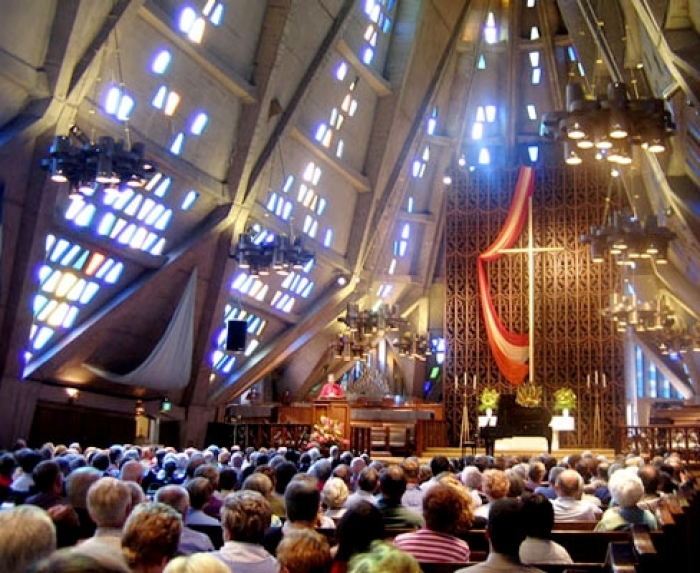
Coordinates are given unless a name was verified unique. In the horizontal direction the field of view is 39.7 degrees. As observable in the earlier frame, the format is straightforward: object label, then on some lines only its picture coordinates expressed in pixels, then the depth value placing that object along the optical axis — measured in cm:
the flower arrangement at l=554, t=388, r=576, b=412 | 2538
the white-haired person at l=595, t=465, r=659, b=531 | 658
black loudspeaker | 2259
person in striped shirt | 488
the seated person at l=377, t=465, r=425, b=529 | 630
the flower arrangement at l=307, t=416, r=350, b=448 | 1976
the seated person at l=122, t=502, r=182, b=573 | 364
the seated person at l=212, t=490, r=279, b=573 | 441
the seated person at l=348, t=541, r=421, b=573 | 254
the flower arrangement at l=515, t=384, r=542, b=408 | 2536
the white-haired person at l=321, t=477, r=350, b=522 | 707
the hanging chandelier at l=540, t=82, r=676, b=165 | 1058
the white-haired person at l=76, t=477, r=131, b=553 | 463
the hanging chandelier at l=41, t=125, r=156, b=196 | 1402
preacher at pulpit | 2716
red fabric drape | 2711
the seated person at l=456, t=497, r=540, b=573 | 407
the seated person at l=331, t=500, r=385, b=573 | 409
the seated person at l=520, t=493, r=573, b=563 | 502
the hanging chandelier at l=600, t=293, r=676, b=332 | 2264
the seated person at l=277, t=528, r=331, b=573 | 338
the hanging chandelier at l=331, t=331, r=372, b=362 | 2455
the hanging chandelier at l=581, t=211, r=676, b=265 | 1576
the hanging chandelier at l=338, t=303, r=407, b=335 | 2417
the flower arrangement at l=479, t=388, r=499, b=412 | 2594
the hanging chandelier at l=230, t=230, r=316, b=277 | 1902
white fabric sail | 2093
